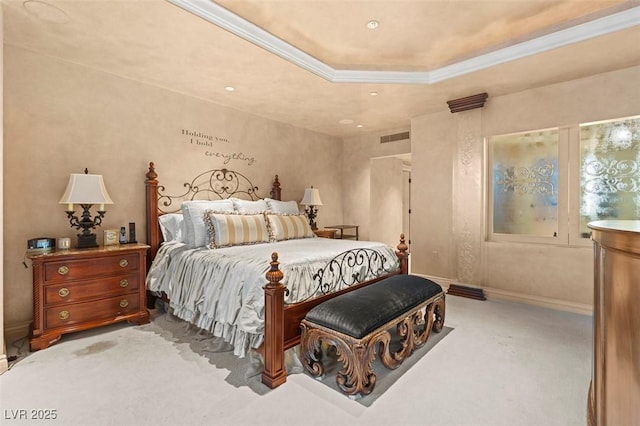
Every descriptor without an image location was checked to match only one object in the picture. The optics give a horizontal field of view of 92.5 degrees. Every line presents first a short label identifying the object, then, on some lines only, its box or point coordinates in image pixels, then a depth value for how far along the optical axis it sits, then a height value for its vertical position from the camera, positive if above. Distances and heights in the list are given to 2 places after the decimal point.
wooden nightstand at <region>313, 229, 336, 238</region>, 5.04 -0.38
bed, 2.10 -0.45
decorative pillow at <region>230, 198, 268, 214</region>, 3.78 +0.06
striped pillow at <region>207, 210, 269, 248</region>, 3.08 -0.19
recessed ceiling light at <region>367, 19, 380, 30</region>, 2.65 +1.63
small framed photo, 3.08 -0.25
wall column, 4.05 +0.26
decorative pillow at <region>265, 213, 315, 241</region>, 3.62 -0.20
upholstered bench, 1.89 -0.78
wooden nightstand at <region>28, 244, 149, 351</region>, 2.47 -0.69
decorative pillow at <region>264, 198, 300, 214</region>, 4.18 +0.05
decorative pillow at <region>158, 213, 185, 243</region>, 3.49 -0.17
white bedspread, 2.17 -0.56
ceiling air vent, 5.33 +1.29
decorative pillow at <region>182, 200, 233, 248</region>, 3.15 -0.12
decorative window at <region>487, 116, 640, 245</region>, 3.23 +0.33
